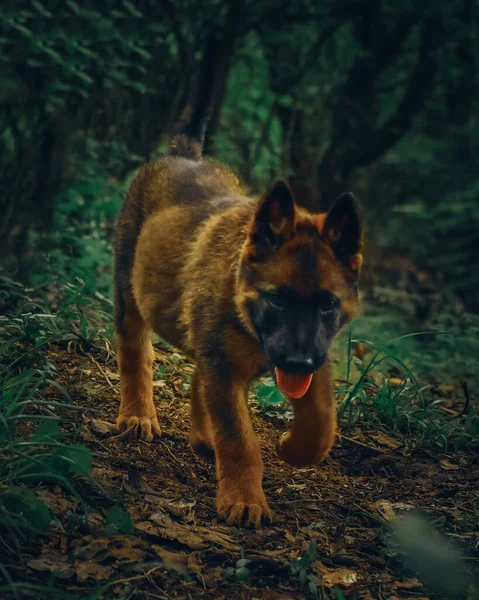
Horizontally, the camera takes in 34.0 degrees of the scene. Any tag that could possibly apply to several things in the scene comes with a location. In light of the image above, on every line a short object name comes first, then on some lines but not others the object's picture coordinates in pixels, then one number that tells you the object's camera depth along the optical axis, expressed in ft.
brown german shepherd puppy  12.50
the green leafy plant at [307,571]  10.92
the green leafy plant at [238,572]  10.82
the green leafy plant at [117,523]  11.05
